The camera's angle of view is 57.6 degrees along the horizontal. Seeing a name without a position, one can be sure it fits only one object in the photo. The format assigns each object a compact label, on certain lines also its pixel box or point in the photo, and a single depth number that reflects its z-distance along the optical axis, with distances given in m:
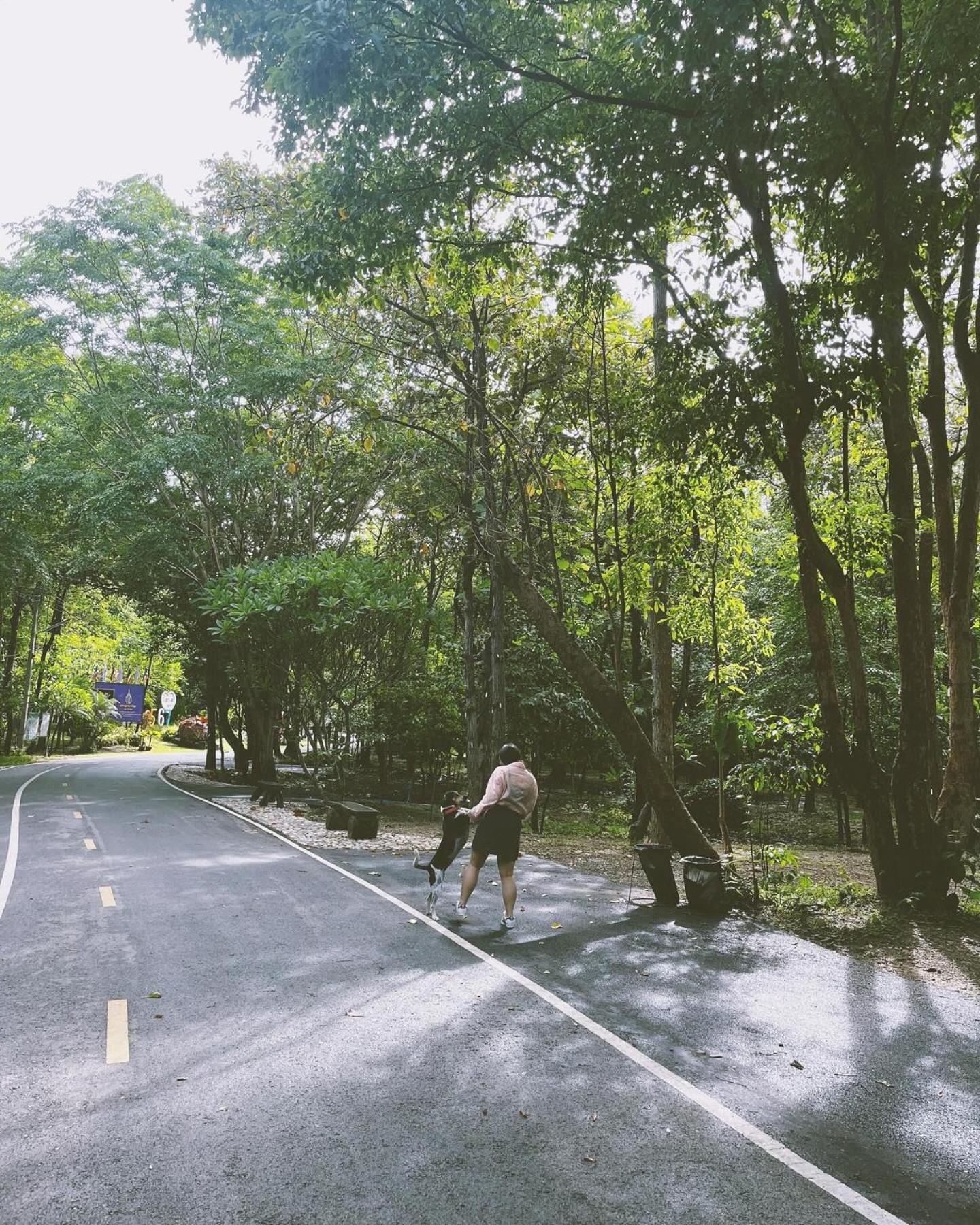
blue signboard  67.19
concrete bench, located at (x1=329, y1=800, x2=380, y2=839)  16.83
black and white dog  9.87
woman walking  9.31
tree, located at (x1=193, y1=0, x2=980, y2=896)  7.95
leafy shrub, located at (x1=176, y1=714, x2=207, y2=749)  76.50
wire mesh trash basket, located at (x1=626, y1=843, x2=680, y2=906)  10.67
